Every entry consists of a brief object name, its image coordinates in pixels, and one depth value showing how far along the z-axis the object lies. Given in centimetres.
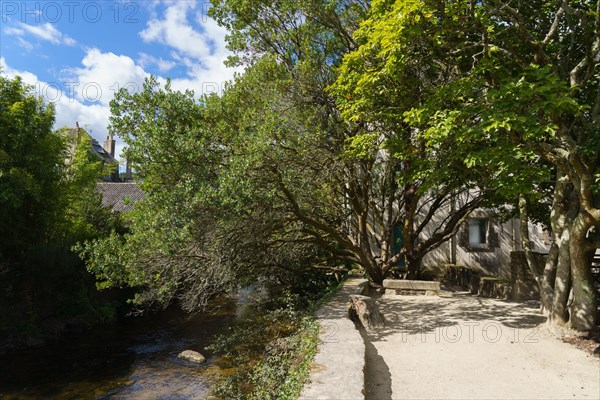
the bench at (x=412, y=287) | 1366
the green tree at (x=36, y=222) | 1210
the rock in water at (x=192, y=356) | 1039
